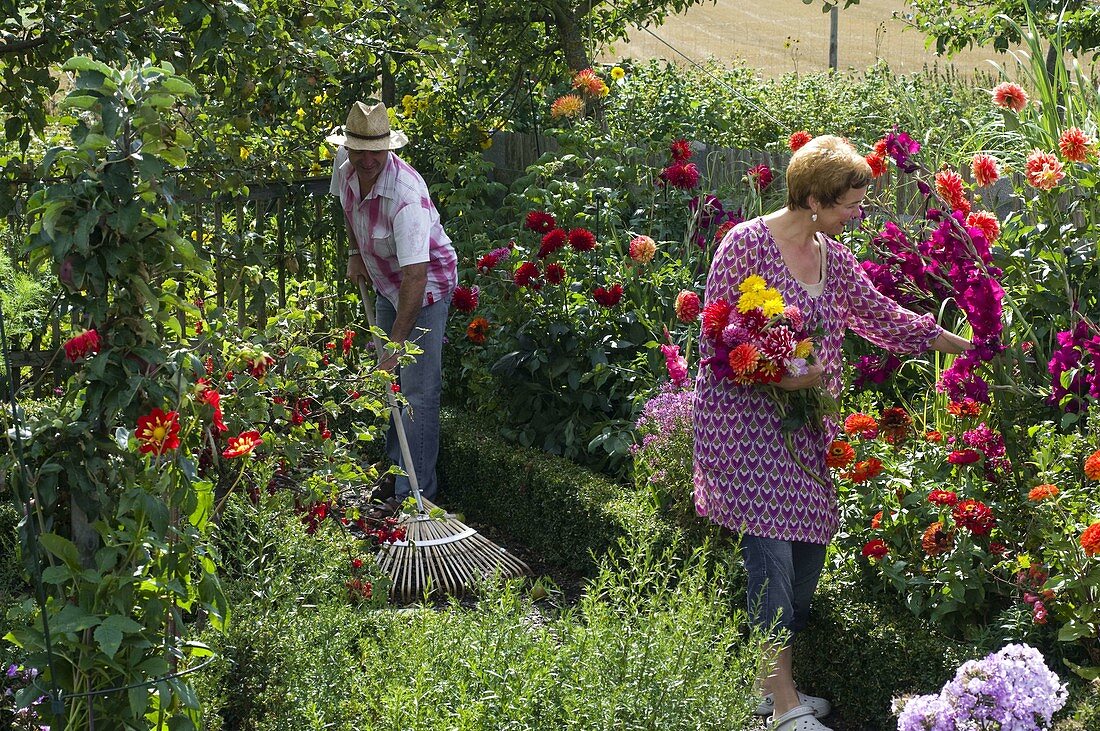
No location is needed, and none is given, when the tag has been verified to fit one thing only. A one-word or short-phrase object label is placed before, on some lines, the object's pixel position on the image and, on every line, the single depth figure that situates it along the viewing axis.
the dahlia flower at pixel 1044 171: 6.43
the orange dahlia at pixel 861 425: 6.24
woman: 5.88
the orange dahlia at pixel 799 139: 7.96
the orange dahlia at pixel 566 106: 11.24
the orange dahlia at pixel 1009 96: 7.07
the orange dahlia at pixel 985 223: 6.68
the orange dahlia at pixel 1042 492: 5.46
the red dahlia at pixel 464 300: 9.73
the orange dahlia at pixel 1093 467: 5.14
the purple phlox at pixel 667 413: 7.61
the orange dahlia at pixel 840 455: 6.08
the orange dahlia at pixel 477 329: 9.77
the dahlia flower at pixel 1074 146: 6.54
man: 8.52
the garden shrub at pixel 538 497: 8.27
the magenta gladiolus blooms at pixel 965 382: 6.30
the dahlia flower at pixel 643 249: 9.02
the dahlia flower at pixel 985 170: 6.82
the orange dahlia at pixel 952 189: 6.82
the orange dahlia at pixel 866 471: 6.27
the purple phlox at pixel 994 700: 3.92
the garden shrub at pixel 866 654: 6.05
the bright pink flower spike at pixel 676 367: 7.73
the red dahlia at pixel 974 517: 5.80
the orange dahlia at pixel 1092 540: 4.85
